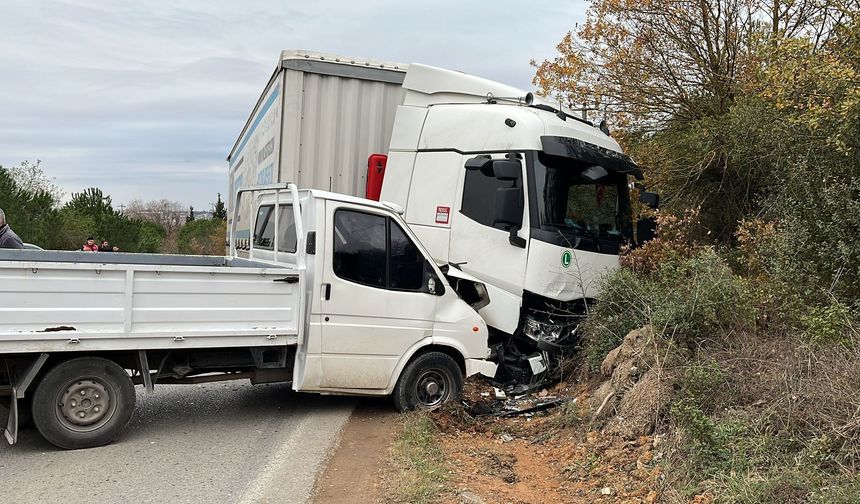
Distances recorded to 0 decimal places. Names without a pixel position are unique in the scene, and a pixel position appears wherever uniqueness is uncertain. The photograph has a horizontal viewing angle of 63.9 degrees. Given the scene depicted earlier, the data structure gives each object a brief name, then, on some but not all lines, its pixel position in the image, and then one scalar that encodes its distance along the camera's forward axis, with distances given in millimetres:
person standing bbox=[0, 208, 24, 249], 8305
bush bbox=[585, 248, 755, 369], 6051
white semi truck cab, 7512
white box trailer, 8055
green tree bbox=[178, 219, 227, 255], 38588
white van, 5191
